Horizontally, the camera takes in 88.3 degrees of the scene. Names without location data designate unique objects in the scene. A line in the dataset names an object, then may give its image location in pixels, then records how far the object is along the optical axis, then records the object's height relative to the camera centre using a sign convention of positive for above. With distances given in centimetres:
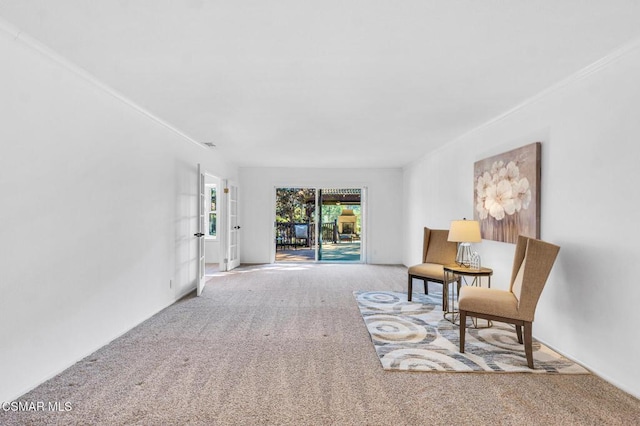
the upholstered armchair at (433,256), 423 -63
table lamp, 373 -28
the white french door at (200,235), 485 -39
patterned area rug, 257 -120
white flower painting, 315 +19
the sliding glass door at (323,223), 1107 -44
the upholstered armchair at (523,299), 258 -72
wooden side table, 346 -72
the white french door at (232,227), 684 -36
